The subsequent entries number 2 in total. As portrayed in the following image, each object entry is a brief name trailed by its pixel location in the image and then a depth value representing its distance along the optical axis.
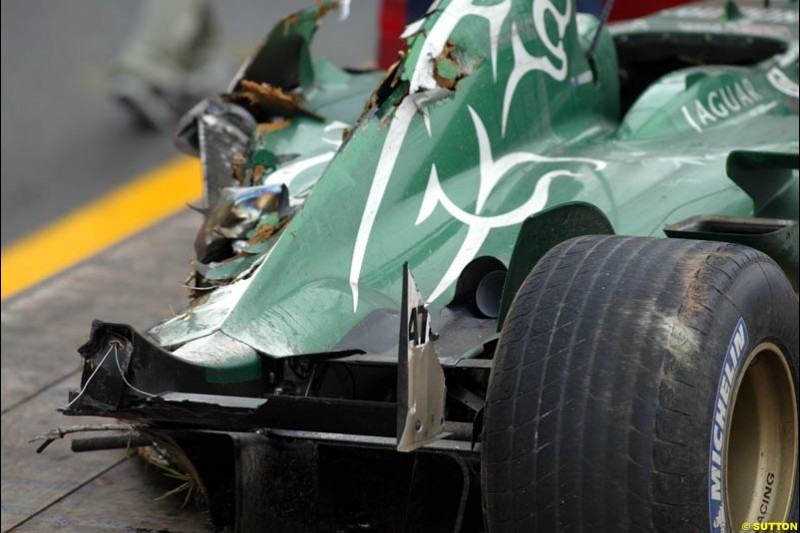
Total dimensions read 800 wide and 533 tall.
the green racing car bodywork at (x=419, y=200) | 6.41
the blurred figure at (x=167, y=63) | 20.98
